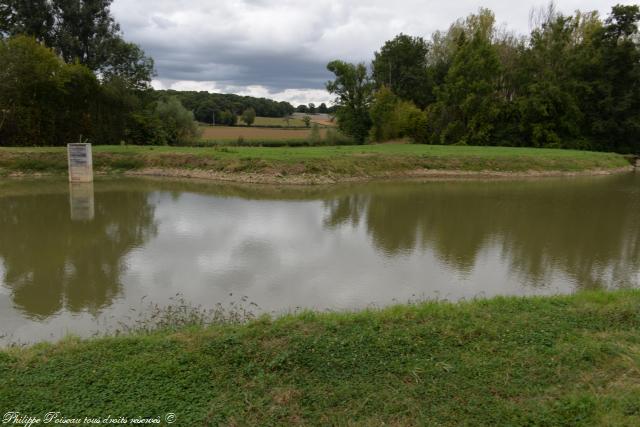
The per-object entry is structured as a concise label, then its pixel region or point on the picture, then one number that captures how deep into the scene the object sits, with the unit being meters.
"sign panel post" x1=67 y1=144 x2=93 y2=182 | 22.20
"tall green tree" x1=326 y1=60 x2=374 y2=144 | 48.28
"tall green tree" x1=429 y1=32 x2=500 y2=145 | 41.31
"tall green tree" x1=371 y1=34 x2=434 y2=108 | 49.94
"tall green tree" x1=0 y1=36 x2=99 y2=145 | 27.70
